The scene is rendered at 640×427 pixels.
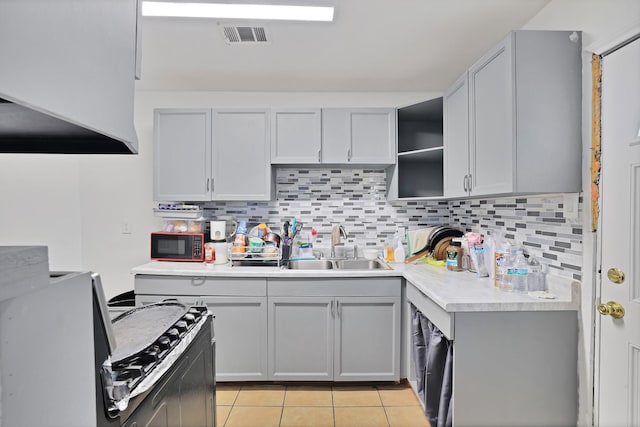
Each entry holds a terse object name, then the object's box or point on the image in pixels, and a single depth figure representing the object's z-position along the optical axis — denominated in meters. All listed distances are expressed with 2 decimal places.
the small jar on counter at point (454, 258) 2.55
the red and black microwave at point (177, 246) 2.92
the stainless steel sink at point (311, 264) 3.05
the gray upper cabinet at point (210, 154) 2.97
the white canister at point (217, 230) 3.00
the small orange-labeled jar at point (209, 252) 2.91
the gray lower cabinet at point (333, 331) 2.63
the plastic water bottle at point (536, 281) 1.92
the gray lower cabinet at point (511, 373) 1.73
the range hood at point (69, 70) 0.32
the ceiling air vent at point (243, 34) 2.14
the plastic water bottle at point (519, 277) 1.90
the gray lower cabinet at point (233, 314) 2.63
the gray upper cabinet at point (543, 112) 1.74
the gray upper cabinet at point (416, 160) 2.99
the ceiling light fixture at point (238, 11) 1.90
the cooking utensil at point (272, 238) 3.02
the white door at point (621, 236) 1.45
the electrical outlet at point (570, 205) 1.74
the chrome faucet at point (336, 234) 3.18
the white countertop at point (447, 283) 1.73
